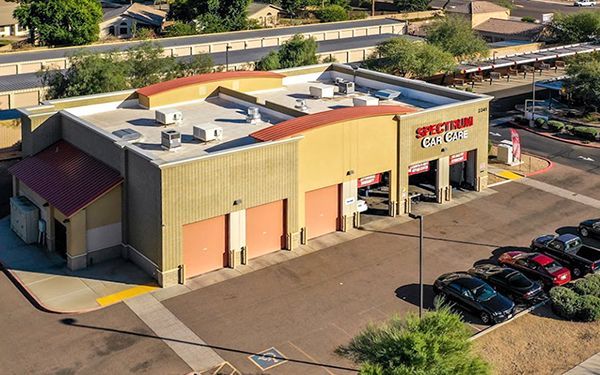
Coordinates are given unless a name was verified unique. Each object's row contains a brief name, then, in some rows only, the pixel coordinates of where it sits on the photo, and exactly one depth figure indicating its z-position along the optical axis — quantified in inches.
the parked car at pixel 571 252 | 1438.2
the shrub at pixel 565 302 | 1258.0
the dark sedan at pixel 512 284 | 1309.1
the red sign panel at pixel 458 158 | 1846.2
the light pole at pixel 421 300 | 1161.3
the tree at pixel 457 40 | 3161.9
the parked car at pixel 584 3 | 5625.0
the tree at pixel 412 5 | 4931.1
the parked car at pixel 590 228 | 1610.5
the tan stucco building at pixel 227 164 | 1405.0
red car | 1378.0
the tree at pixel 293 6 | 4594.0
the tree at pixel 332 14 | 4517.7
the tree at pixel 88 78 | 2175.2
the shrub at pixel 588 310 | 1252.5
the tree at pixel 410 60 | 2797.7
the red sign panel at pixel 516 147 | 2089.1
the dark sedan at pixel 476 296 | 1248.2
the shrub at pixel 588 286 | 1300.4
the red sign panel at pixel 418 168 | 1758.1
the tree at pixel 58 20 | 3491.6
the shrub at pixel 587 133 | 2345.0
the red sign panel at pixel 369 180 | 1670.4
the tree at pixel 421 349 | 833.5
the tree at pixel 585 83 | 2586.1
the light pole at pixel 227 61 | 2834.9
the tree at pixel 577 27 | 3692.9
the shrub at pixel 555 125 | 2433.6
